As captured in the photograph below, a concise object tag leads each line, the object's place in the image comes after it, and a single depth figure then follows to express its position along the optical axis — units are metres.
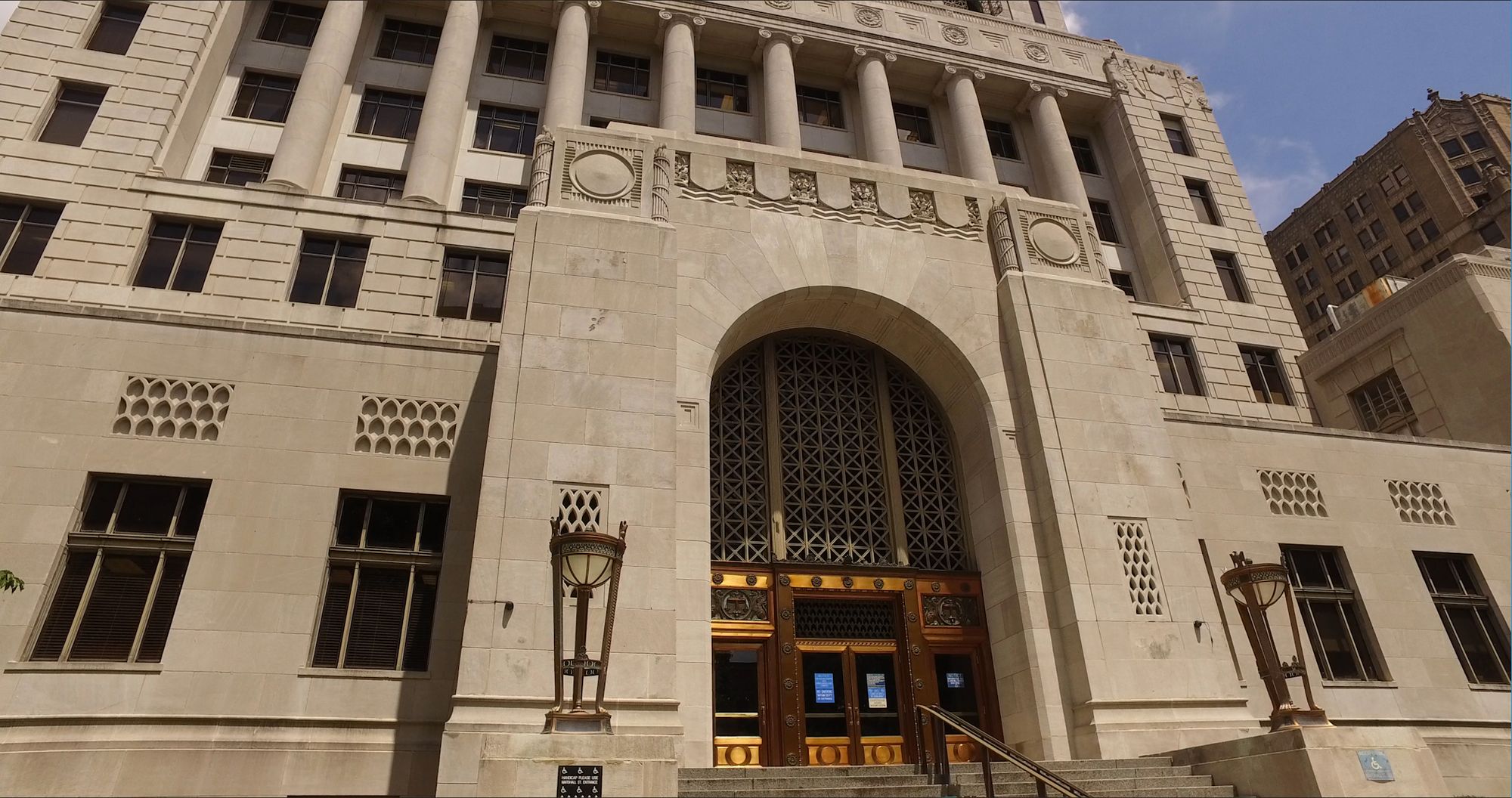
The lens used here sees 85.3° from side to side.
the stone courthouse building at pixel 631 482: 12.18
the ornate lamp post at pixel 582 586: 9.37
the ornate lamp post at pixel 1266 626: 10.45
